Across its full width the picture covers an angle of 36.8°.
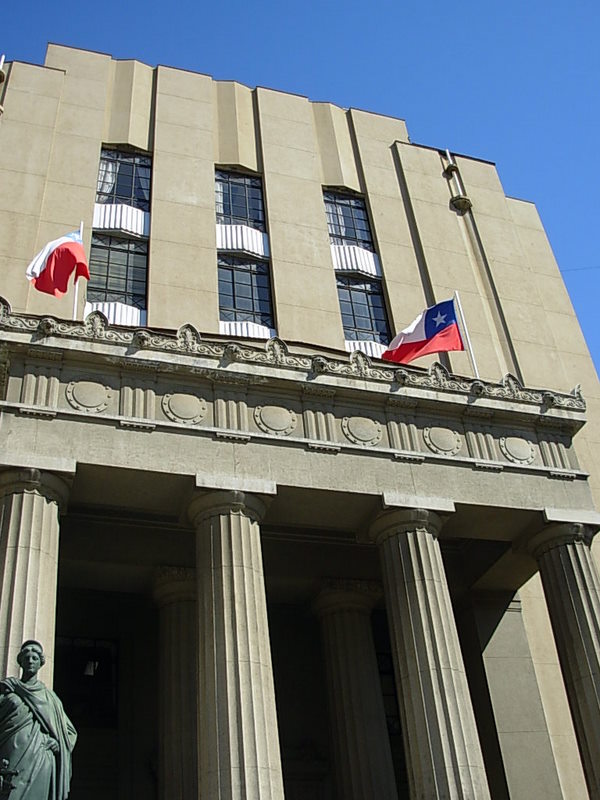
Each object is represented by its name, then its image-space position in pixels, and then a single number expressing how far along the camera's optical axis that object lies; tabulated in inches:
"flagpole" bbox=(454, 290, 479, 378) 986.1
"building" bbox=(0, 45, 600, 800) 677.3
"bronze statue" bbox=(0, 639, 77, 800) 412.8
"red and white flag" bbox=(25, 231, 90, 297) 839.7
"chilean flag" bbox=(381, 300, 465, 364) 917.8
